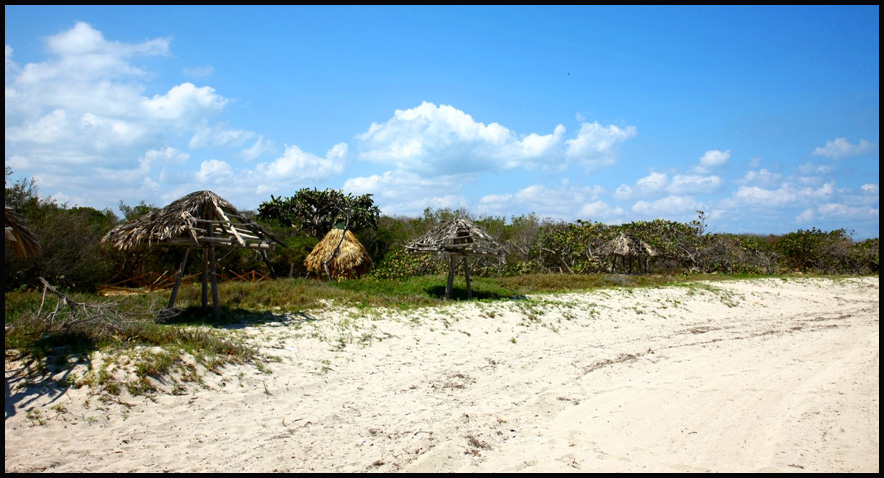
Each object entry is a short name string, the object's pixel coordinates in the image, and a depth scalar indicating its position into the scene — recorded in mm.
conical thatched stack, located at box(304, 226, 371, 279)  19109
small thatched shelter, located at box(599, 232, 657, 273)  20750
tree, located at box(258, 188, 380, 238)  24516
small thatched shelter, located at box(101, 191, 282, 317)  9250
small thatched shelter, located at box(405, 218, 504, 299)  12664
